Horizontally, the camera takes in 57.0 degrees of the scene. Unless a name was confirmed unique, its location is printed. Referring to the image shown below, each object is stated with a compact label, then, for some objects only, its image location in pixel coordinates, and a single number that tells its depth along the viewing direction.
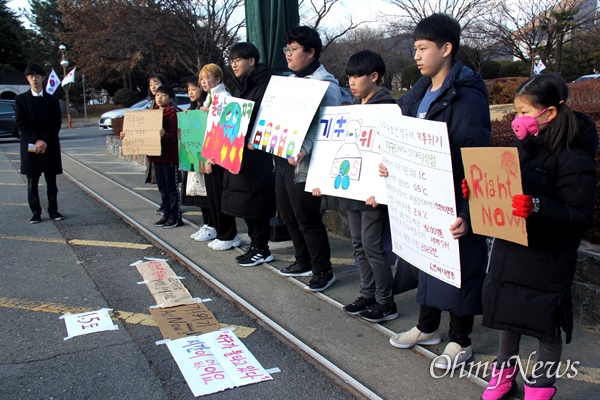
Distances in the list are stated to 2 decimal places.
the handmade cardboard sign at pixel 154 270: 5.12
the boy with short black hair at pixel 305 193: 4.38
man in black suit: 7.15
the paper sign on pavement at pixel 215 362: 3.20
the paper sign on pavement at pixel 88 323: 3.93
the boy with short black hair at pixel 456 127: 3.01
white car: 22.19
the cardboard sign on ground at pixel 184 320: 3.90
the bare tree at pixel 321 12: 22.42
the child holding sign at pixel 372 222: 3.86
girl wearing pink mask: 2.57
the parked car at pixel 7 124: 21.20
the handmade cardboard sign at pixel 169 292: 4.47
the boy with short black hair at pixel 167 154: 6.58
